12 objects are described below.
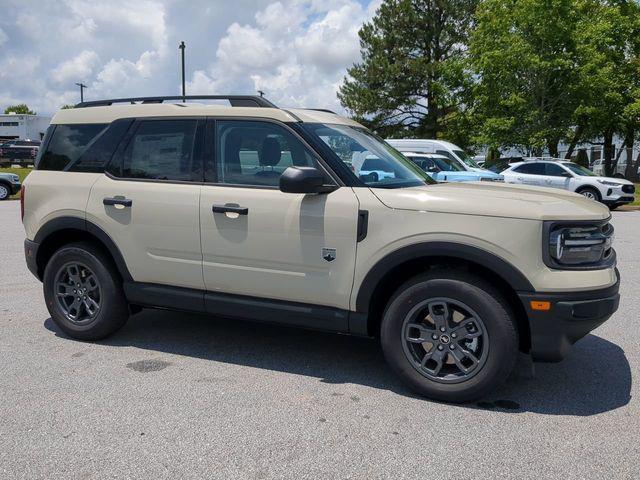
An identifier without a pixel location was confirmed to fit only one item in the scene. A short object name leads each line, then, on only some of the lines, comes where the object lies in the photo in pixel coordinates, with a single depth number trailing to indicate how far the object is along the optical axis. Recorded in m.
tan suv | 3.41
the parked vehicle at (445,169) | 16.67
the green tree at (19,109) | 128.27
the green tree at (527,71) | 25.22
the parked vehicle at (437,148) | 19.34
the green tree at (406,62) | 35.12
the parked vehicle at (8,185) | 21.02
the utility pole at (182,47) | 32.65
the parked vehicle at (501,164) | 22.91
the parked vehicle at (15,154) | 44.62
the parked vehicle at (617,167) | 40.44
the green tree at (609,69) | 25.42
